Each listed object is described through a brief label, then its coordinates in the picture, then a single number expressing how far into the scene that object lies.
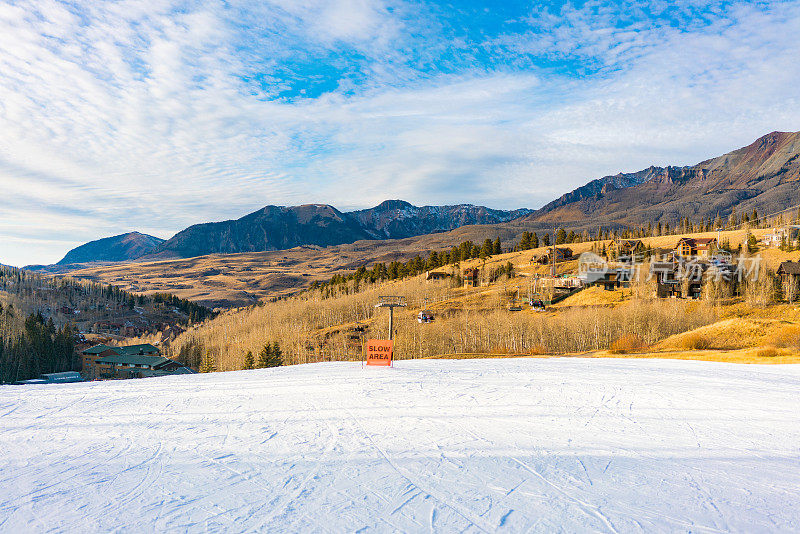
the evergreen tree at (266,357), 54.38
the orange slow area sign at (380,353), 20.51
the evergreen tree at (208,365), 63.00
